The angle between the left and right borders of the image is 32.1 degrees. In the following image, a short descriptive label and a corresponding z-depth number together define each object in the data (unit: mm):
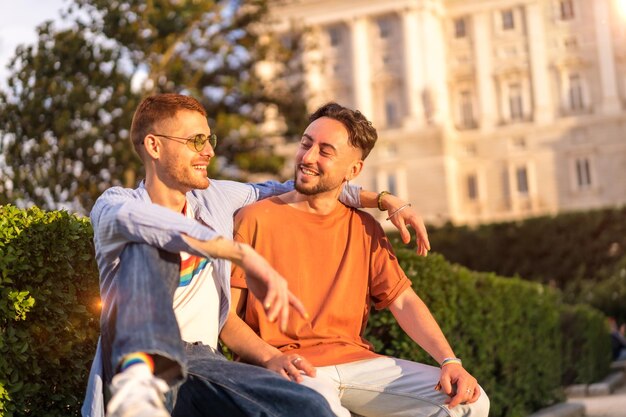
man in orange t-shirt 3291
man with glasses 2486
